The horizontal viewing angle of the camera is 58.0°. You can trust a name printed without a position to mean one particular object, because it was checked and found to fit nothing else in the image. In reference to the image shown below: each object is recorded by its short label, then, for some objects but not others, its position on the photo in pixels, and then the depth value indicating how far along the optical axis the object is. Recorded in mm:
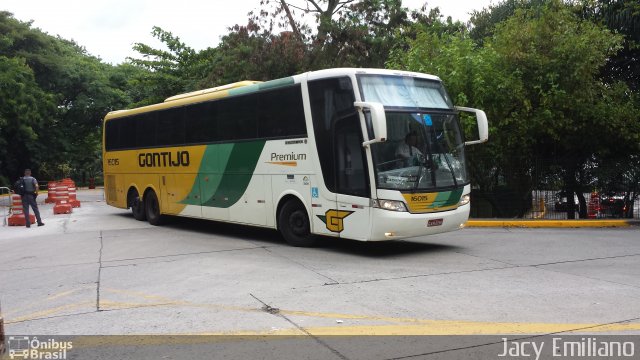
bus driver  9945
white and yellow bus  9859
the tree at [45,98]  34062
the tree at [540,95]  16203
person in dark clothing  17141
